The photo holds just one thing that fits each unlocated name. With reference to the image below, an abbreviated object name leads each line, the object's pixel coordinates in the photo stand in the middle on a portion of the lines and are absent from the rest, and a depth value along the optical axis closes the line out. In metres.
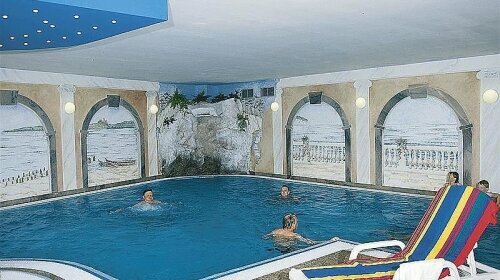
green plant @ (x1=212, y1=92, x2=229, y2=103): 18.62
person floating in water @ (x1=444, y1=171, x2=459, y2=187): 10.62
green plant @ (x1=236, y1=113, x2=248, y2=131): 17.67
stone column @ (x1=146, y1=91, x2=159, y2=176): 16.76
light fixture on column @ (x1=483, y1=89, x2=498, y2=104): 10.77
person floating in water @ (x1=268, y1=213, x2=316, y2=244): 8.07
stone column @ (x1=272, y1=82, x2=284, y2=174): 16.61
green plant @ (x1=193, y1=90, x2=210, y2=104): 18.55
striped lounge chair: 4.67
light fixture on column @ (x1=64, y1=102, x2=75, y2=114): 13.37
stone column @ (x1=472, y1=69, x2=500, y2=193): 11.10
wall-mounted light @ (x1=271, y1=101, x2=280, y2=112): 15.99
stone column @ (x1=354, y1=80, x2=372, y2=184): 13.84
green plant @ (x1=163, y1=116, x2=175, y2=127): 17.34
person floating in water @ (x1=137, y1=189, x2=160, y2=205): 11.38
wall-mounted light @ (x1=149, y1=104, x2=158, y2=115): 16.41
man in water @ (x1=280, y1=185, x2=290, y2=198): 12.16
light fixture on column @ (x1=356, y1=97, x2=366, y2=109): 13.63
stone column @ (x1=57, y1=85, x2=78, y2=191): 13.69
